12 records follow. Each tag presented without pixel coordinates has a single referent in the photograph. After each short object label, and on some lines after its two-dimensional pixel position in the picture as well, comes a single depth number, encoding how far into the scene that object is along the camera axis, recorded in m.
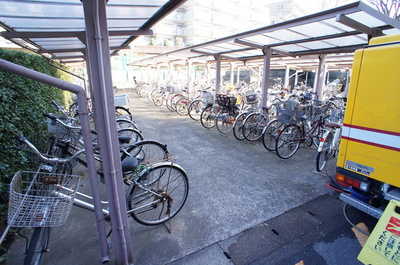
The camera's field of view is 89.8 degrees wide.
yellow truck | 1.96
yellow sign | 1.54
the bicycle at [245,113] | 5.61
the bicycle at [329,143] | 3.56
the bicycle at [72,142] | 2.32
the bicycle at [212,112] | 6.22
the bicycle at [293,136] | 4.38
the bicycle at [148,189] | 2.21
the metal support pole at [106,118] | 1.47
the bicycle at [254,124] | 5.41
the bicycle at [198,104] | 7.49
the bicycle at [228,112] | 6.00
